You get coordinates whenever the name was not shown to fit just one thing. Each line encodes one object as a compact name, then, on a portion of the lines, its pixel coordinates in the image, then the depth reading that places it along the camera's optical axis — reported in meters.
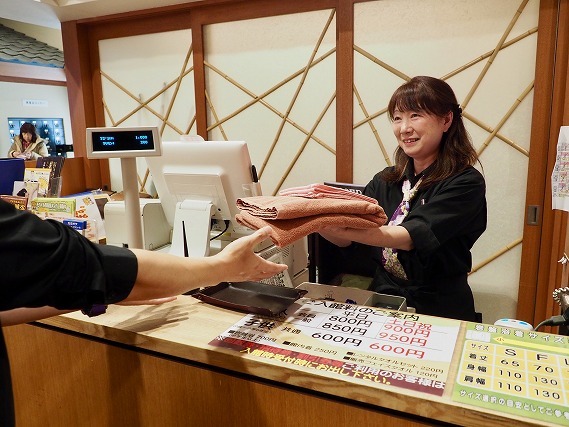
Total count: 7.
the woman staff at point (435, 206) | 1.46
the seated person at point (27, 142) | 4.20
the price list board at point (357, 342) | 0.86
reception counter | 0.81
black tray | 1.16
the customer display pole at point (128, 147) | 1.37
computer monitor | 1.65
